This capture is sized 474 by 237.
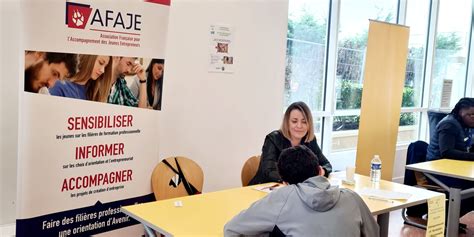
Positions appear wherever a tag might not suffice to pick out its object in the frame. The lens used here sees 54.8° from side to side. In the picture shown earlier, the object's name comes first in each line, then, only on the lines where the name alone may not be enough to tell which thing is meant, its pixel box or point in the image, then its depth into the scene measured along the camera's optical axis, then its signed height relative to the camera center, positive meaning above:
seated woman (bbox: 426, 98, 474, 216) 4.46 -0.41
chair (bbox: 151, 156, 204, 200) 3.10 -0.69
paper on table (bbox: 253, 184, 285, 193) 2.84 -0.66
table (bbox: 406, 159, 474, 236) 3.68 -0.70
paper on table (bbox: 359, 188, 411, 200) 2.79 -0.65
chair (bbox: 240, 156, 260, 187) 3.38 -0.65
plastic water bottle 3.18 -0.56
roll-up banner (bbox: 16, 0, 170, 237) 2.62 -0.25
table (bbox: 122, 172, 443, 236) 2.11 -0.68
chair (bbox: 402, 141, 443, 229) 4.54 -0.85
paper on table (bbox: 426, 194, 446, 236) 2.76 -0.76
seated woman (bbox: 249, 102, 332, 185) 3.19 -0.39
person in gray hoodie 1.75 -0.48
